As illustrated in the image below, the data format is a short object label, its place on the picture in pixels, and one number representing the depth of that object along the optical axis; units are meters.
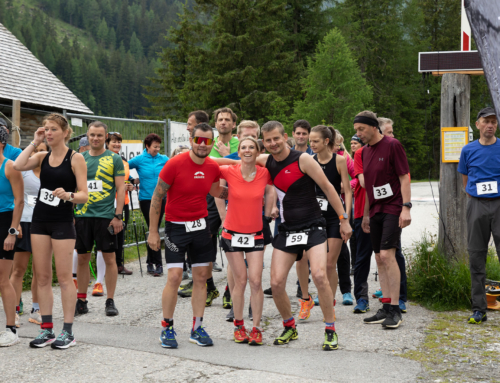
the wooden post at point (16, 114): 9.31
